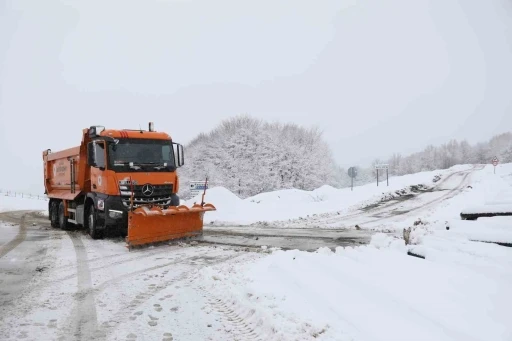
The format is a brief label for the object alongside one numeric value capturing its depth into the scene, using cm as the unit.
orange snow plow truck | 1005
